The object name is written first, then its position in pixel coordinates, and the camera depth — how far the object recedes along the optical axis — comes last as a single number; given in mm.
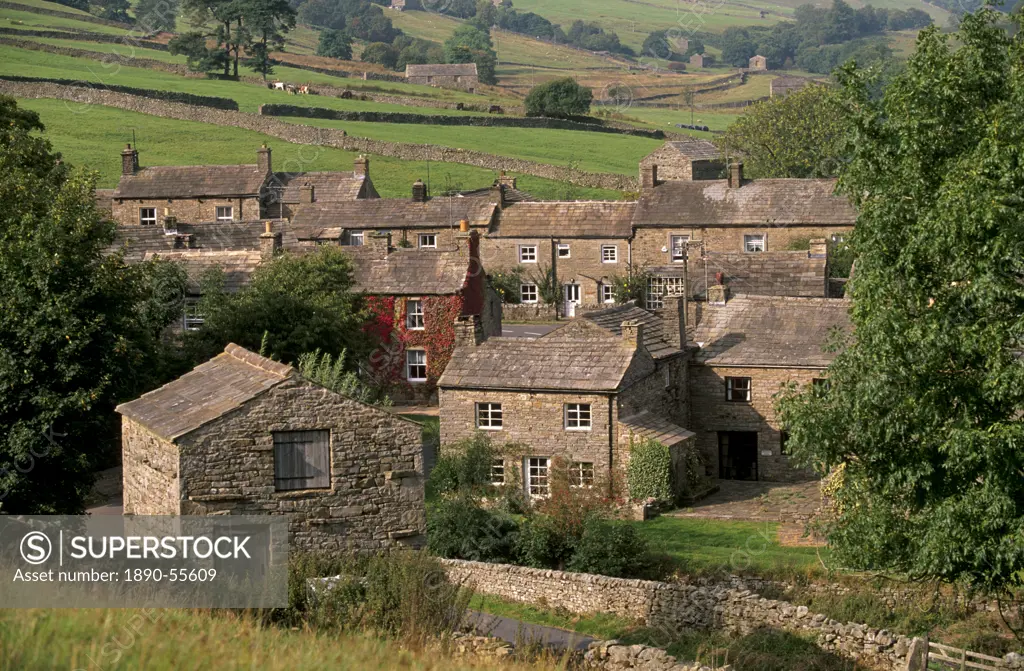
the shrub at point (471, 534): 32719
